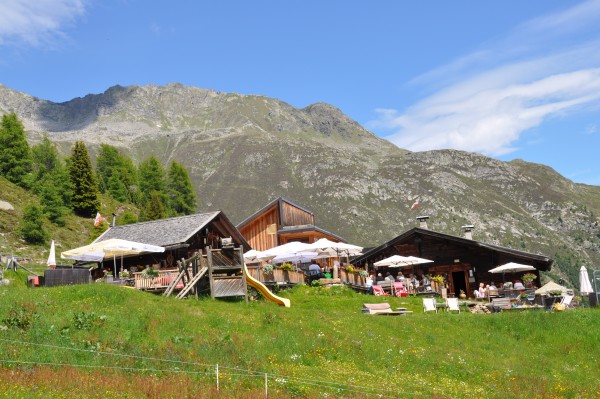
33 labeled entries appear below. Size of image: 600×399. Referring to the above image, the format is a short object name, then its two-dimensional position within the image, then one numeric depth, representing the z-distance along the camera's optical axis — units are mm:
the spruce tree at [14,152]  73938
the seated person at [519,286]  36056
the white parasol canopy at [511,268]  37594
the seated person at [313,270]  38141
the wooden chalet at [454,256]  42375
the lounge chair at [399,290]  36344
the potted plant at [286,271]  34531
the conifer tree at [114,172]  96625
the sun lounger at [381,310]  26938
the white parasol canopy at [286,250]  37478
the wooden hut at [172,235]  36906
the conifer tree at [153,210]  77125
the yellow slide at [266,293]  27562
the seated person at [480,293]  36969
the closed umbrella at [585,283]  32422
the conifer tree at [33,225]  56812
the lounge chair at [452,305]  29448
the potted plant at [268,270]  32750
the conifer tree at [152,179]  99875
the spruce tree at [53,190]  64875
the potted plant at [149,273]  29406
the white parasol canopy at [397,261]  39219
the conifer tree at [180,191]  101312
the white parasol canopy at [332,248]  37812
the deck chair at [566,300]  30228
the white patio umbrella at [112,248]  29812
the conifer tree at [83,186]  72688
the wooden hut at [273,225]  55250
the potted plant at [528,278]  38344
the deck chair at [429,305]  28969
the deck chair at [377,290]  36219
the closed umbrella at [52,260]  32906
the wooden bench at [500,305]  30031
